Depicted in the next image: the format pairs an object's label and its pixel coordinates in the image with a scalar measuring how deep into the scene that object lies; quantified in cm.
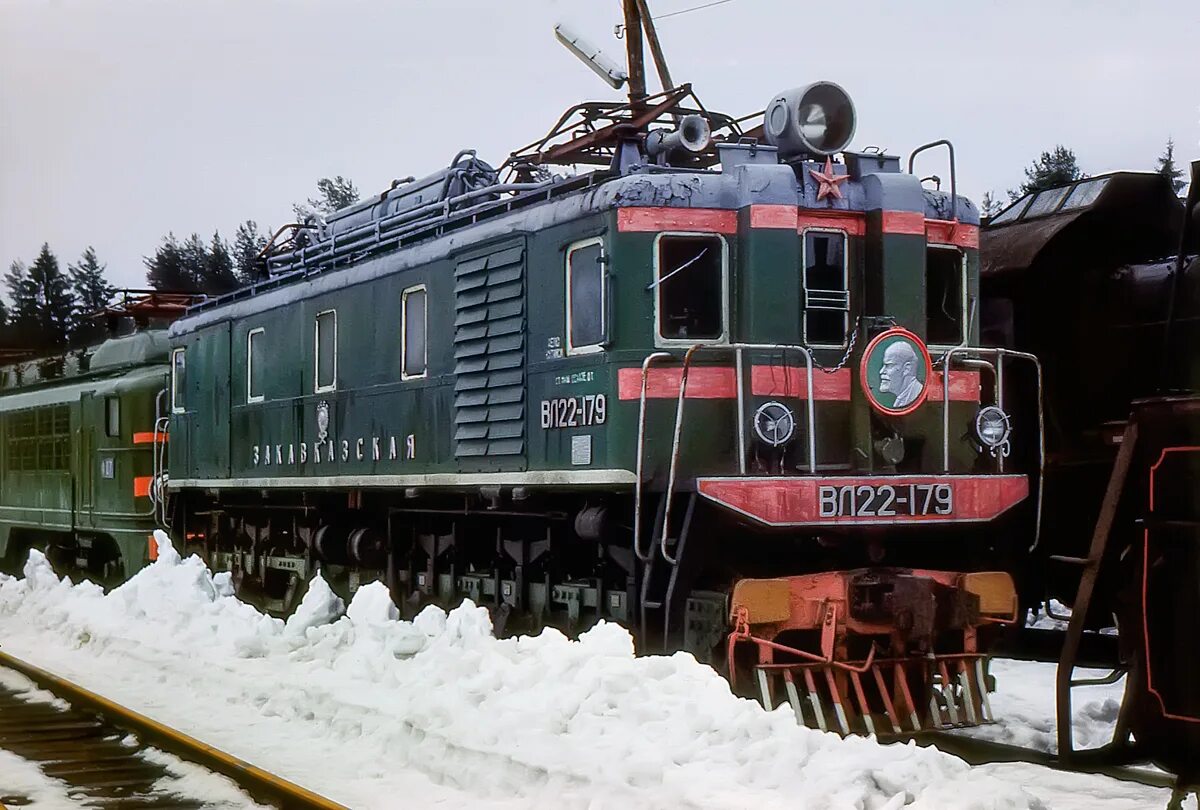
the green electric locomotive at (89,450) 1888
